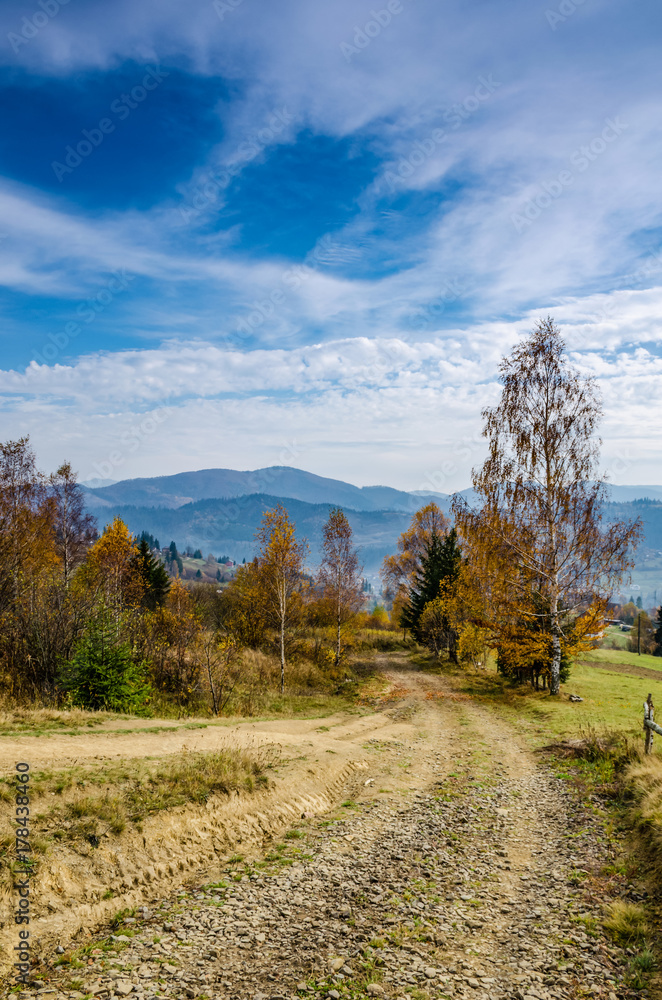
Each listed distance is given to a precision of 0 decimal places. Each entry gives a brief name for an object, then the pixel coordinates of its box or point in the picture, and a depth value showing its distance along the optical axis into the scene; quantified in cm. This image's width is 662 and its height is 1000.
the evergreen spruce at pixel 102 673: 1906
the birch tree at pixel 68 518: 4703
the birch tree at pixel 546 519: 2677
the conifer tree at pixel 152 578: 5522
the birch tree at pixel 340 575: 3912
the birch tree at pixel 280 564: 3266
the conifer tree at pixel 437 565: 4591
